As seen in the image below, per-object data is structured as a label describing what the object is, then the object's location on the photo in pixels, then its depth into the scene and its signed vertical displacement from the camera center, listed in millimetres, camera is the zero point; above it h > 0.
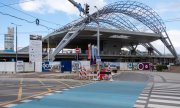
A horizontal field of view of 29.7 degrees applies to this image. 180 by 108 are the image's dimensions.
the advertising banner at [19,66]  57056 +317
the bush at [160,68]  73931 -168
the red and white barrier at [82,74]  35184 -664
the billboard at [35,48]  55188 +3216
